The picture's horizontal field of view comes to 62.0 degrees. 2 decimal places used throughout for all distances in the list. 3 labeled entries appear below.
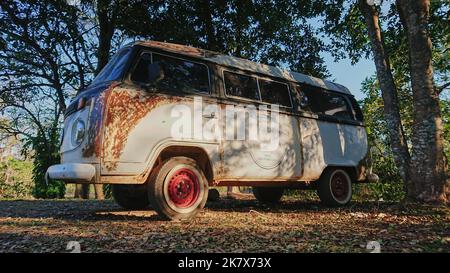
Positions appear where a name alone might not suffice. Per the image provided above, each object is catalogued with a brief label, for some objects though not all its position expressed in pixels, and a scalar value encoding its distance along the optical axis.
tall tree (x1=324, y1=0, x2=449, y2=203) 6.48
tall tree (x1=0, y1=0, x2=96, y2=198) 12.55
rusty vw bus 5.20
